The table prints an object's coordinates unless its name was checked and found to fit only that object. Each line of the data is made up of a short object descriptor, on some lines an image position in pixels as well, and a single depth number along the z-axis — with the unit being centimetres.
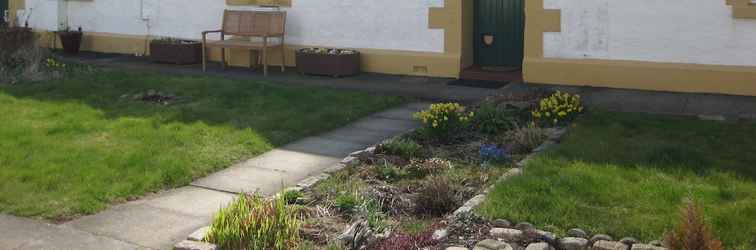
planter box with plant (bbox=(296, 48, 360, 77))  1316
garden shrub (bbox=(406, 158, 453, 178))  720
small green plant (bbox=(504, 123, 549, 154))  803
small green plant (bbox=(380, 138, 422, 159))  783
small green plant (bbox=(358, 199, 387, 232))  581
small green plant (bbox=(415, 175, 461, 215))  630
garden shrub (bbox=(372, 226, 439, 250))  538
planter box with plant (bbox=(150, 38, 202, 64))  1486
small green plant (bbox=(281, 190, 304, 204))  643
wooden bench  1379
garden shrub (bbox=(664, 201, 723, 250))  413
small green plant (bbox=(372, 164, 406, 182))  714
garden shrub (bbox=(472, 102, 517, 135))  877
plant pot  1644
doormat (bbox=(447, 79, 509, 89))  1210
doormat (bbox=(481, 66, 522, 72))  1294
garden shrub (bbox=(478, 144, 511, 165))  755
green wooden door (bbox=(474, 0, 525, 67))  1280
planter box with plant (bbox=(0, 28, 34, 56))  1326
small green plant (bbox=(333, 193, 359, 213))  623
